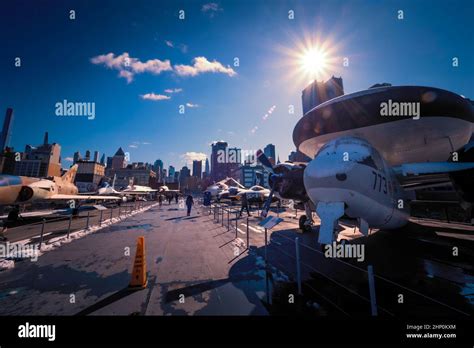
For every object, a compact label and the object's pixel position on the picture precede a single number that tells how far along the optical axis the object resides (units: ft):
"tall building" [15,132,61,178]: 290.97
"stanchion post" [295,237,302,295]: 15.29
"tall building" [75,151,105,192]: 320.09
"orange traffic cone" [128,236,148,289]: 16.75
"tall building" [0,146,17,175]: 187.09
